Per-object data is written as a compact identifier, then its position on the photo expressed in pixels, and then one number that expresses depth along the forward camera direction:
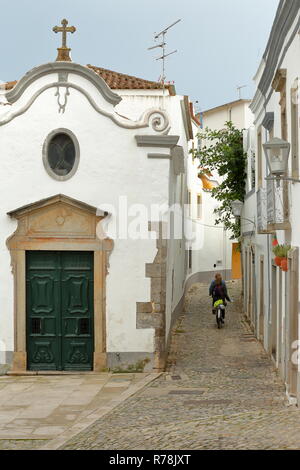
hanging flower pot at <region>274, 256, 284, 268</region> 12.37
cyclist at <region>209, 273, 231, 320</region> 21.61
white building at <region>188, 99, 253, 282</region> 35.84
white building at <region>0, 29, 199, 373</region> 14.55
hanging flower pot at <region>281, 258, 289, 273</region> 12.20
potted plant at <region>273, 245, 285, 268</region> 12.33
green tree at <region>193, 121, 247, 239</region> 24.73
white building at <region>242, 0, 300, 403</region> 11.60
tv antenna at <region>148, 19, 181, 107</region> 18.79
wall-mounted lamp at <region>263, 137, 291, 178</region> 10.87
